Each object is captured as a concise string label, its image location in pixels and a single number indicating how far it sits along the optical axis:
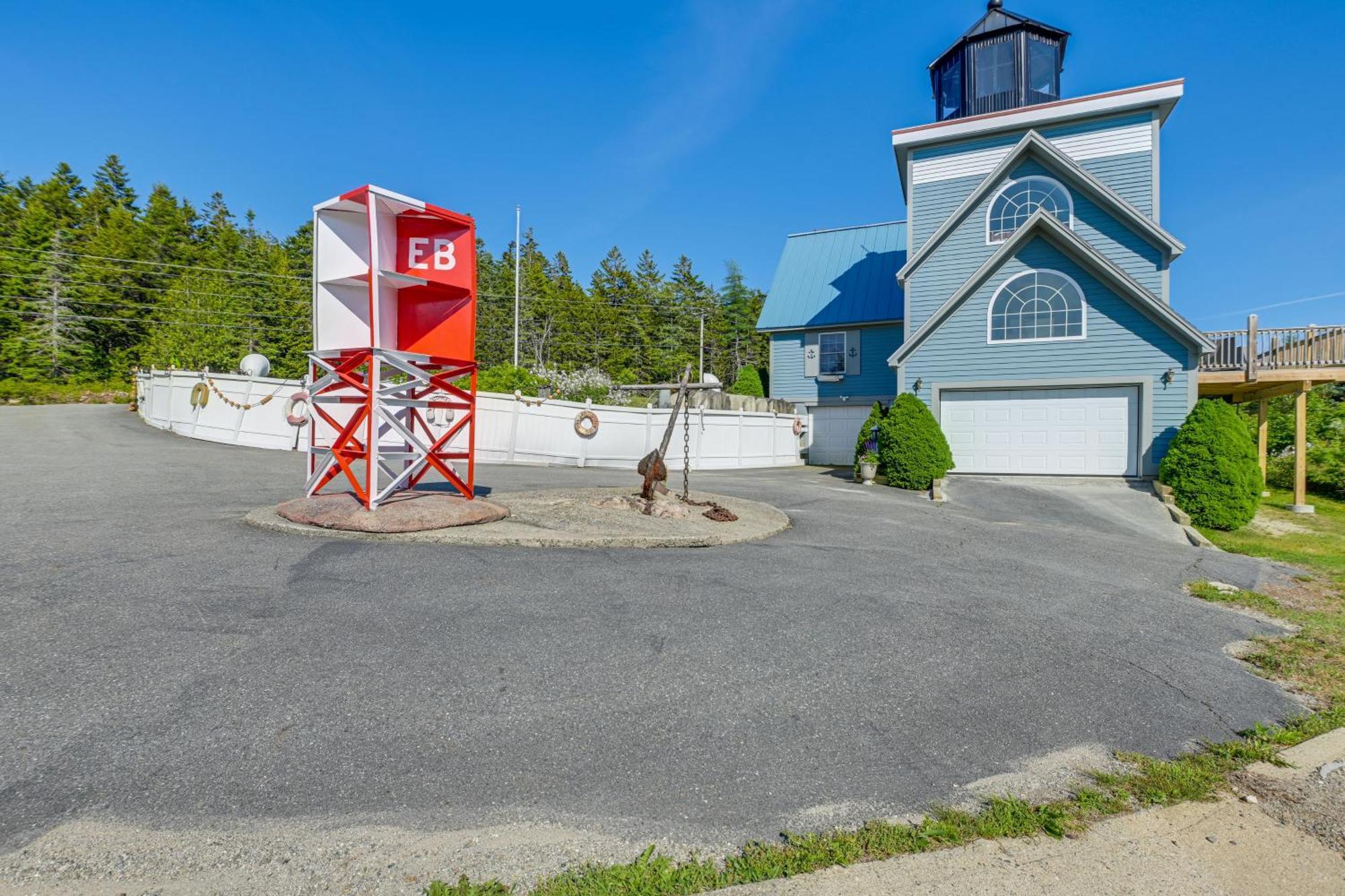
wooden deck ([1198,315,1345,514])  14.10
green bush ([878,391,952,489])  14.12
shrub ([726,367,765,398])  27.88
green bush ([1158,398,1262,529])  11.59
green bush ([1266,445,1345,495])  16.77
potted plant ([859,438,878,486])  15.12
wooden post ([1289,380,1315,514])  14.02
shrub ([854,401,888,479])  15.68
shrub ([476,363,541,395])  24.70
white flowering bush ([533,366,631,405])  27.58
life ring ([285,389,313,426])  15.98
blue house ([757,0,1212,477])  14.41
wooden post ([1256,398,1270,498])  16.33
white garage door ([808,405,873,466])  22.56
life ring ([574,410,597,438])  17.28
